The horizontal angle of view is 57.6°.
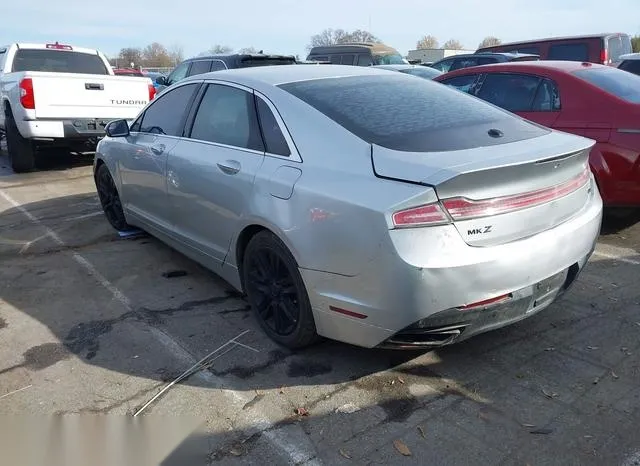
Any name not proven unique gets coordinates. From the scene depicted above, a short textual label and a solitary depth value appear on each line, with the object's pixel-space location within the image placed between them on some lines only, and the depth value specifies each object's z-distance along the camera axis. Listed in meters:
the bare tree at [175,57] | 72.43
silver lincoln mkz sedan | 2.68
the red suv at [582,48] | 12.04
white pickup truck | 8.52
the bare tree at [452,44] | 68.79
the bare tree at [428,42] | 74.89
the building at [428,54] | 35.83
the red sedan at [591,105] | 5.00
